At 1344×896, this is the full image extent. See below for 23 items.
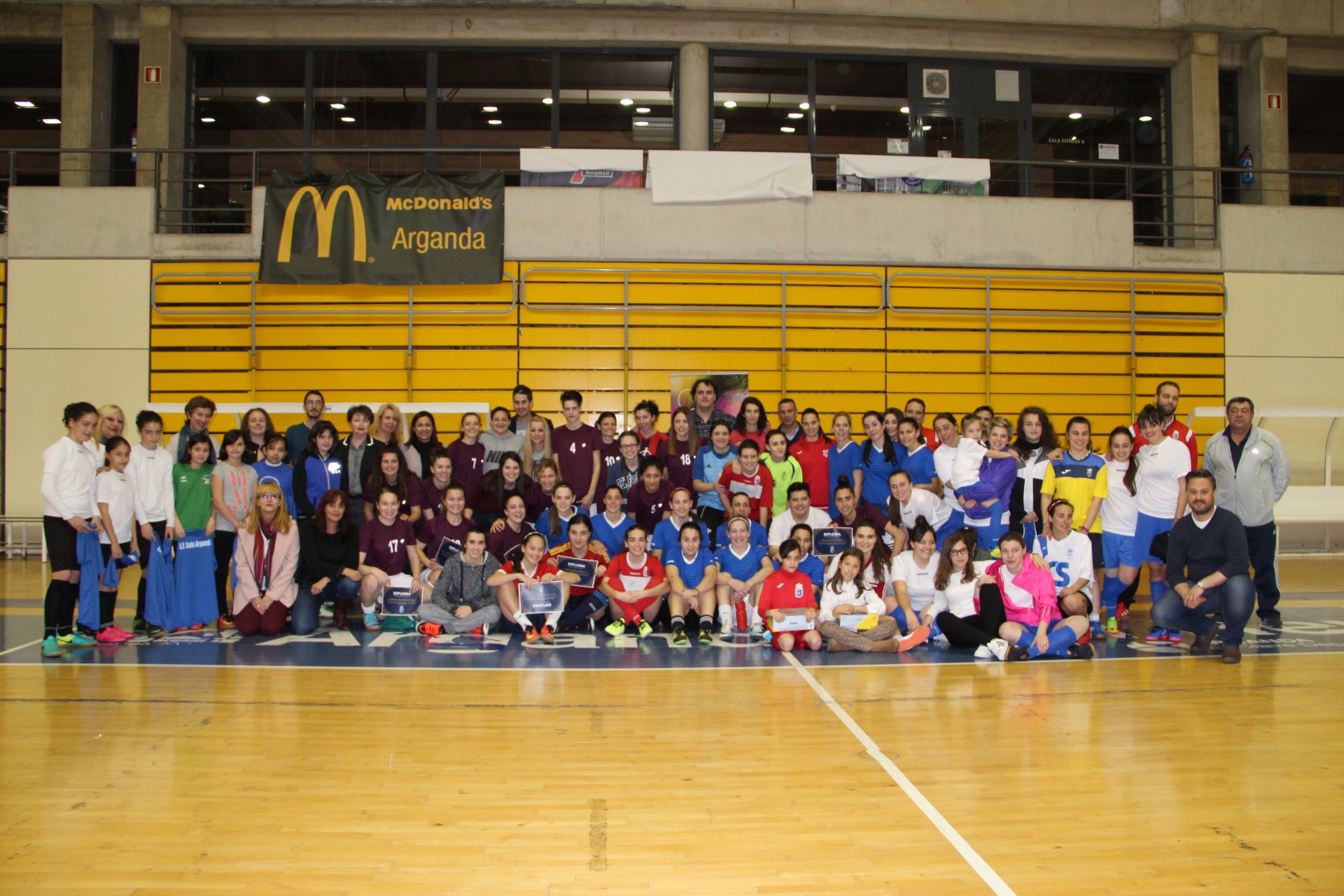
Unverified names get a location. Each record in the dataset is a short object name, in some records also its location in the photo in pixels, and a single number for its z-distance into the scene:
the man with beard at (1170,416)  8.11
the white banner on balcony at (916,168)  12.41
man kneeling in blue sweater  6.79
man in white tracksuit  7.79
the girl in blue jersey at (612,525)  8.09
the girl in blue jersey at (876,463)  8.34
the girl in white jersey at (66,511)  6.91
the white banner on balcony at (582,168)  12.14
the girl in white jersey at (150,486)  7.48
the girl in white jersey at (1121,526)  7.91
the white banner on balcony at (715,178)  12.13
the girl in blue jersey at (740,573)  7.65
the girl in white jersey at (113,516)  7.22
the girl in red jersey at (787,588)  7.30
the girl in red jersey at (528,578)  7.45
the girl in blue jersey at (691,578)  7.56
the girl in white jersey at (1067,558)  7.17
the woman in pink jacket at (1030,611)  6.74
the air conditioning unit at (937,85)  13.77
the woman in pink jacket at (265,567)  7.56
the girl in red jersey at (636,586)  7.60
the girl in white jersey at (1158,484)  7.78
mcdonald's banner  11.98
